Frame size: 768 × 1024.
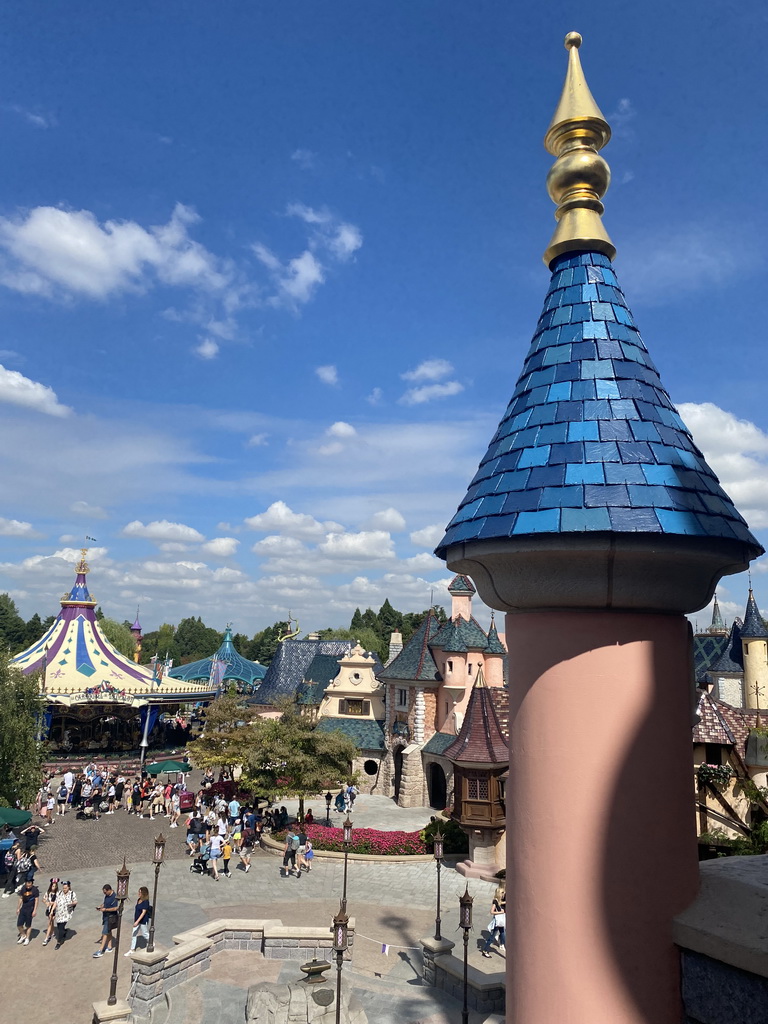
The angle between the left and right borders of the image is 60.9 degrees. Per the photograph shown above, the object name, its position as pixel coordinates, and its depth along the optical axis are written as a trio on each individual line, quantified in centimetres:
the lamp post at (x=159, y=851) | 1348
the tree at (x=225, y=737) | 2495
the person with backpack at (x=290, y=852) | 1992
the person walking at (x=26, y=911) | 1405
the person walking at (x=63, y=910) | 1415
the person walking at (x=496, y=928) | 1433
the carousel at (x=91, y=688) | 4091
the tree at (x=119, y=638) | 8878
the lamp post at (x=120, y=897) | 1095
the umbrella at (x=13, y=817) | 1714
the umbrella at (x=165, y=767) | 2974
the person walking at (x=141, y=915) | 1344
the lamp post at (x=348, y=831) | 1696
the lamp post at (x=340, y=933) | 1002
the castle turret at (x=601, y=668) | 321
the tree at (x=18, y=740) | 2006
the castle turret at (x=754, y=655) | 3509
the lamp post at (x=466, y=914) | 1147
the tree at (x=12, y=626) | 9275
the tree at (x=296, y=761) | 2280
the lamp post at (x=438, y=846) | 1527
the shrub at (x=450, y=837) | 2220
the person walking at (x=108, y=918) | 1352
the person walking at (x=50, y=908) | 1429
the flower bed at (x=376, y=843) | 2170
